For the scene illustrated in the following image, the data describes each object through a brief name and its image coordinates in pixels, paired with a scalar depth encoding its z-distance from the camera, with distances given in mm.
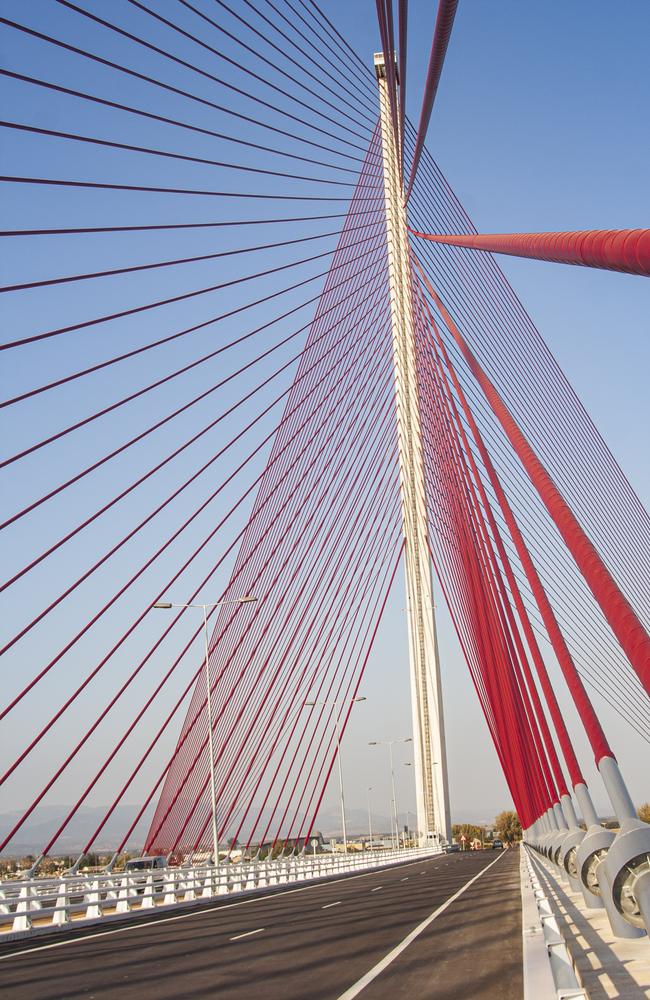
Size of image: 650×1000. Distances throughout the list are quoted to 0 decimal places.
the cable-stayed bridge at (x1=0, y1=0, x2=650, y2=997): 11234
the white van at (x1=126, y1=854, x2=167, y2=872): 32031
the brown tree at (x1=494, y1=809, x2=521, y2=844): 154375
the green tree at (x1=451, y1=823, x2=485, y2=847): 153625
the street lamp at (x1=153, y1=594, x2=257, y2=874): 34356
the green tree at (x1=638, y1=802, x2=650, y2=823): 91444
